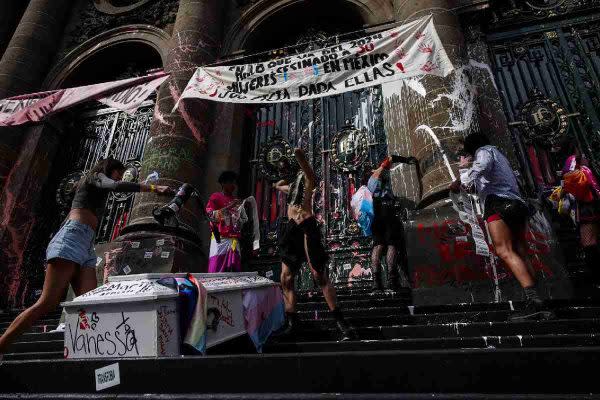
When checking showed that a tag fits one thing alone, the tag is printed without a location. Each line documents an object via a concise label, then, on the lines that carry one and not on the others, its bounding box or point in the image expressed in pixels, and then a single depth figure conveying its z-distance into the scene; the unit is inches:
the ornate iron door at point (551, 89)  255.3
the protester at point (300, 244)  132.8
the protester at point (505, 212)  121.7
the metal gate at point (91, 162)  333.1
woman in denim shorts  109.2
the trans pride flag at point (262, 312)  114.1
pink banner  256.6
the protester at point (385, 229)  200.8
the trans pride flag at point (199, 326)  88.7
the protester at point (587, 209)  195.8
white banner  198.1
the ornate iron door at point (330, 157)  264.5
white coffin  84.4
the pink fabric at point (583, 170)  199.9
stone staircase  65.6
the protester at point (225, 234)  188.9
